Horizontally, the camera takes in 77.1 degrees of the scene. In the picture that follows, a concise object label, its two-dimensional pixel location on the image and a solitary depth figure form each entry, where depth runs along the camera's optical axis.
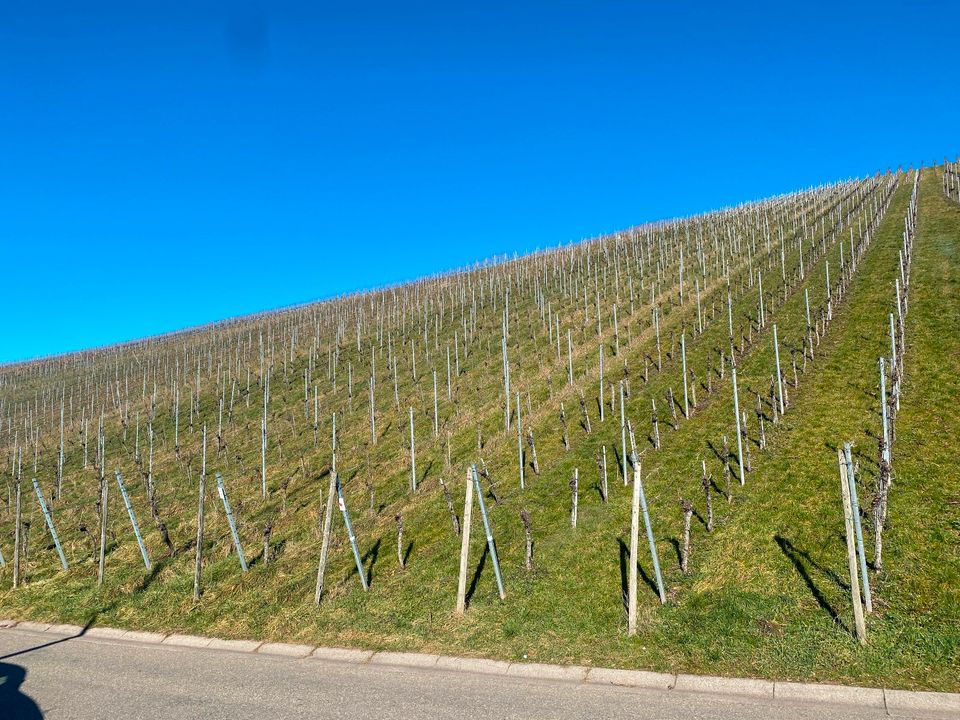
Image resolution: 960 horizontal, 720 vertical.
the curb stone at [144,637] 13.43
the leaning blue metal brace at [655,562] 10.69
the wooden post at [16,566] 18.46
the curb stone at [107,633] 14.00
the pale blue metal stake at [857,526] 9.18
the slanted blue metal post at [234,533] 16.02
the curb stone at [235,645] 12.29
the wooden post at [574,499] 14.27
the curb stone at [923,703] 7.46
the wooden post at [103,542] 17.34
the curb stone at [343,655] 11.05
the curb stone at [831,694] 7.85
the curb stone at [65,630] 14.55
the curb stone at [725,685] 8.37
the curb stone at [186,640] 12.89
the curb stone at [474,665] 9.92
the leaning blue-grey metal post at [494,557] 12.09
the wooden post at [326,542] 13.53
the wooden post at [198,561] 15.14
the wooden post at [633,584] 10.27
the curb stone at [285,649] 11.72
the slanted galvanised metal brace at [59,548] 19.26
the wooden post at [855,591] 8.85
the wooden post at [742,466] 13.78
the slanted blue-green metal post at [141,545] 17.47
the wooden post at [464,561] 11.92
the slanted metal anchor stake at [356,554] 13.88
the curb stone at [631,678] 8.88
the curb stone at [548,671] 9.45
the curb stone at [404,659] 10.53
